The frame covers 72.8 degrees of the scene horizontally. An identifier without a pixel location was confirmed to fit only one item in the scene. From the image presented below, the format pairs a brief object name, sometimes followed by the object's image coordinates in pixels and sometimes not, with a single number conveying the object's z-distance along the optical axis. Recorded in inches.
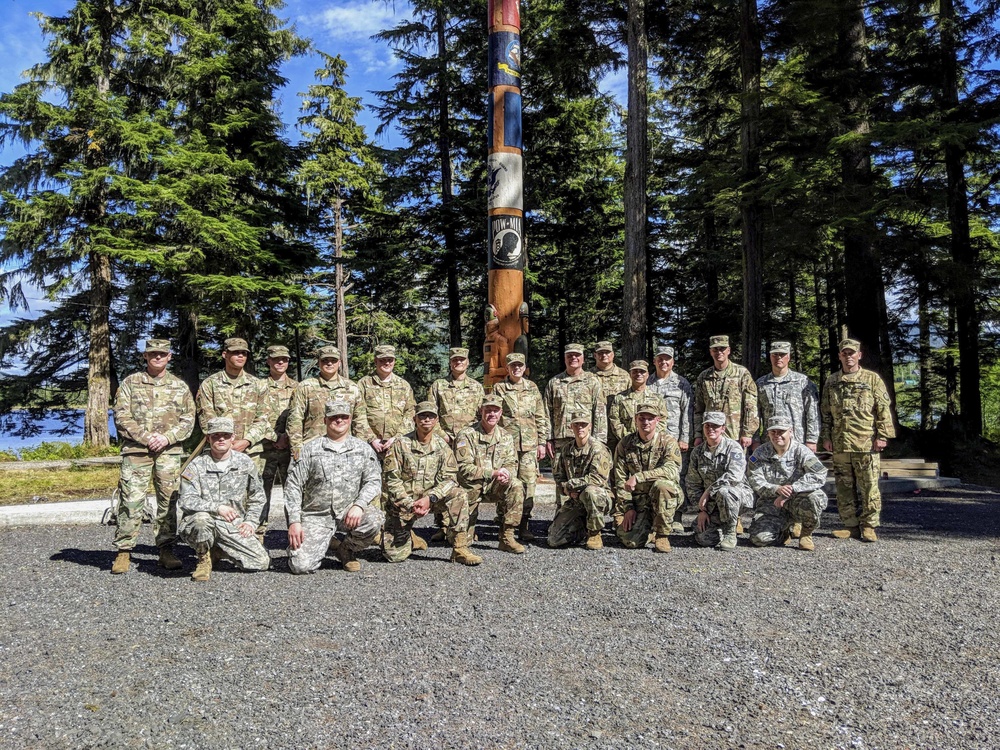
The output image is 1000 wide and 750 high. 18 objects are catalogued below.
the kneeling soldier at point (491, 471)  248.4
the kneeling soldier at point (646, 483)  246.1
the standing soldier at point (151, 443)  222.8
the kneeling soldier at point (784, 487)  243.9
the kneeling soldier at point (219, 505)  212.1
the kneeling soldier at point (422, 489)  232.2
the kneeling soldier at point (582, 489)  248.7
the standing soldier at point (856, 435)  262.7
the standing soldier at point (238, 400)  249.6
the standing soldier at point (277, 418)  266.7
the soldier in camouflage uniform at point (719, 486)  247.8
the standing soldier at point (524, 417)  278.2
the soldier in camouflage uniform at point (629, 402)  281.4
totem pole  370.9
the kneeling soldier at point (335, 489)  220.2
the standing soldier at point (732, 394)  285.3
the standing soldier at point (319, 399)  263.4
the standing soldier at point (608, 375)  299.1
